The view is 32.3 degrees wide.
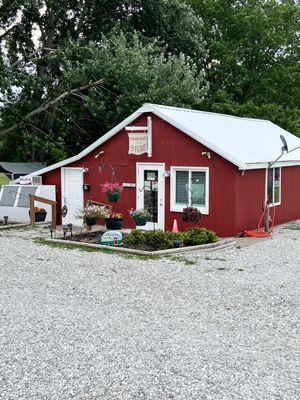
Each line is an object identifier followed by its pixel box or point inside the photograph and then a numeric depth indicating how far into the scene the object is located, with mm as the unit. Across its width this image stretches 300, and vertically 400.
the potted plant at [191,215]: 14352
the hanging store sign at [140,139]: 16406
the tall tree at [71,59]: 22734
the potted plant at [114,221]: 15312
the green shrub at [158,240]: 12930
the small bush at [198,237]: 13344
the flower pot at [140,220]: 14922
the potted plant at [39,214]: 18166
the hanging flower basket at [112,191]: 15789
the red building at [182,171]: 15148
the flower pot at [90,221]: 15586
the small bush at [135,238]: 13344
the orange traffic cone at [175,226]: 14708
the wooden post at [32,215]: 17781
